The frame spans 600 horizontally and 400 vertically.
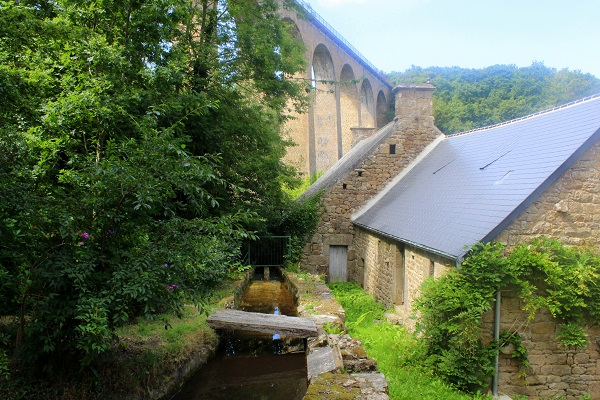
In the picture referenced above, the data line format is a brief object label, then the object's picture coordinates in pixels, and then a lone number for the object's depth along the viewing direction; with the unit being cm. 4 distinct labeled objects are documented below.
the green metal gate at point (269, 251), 1423
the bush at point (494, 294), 598
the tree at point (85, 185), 417
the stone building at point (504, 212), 629
